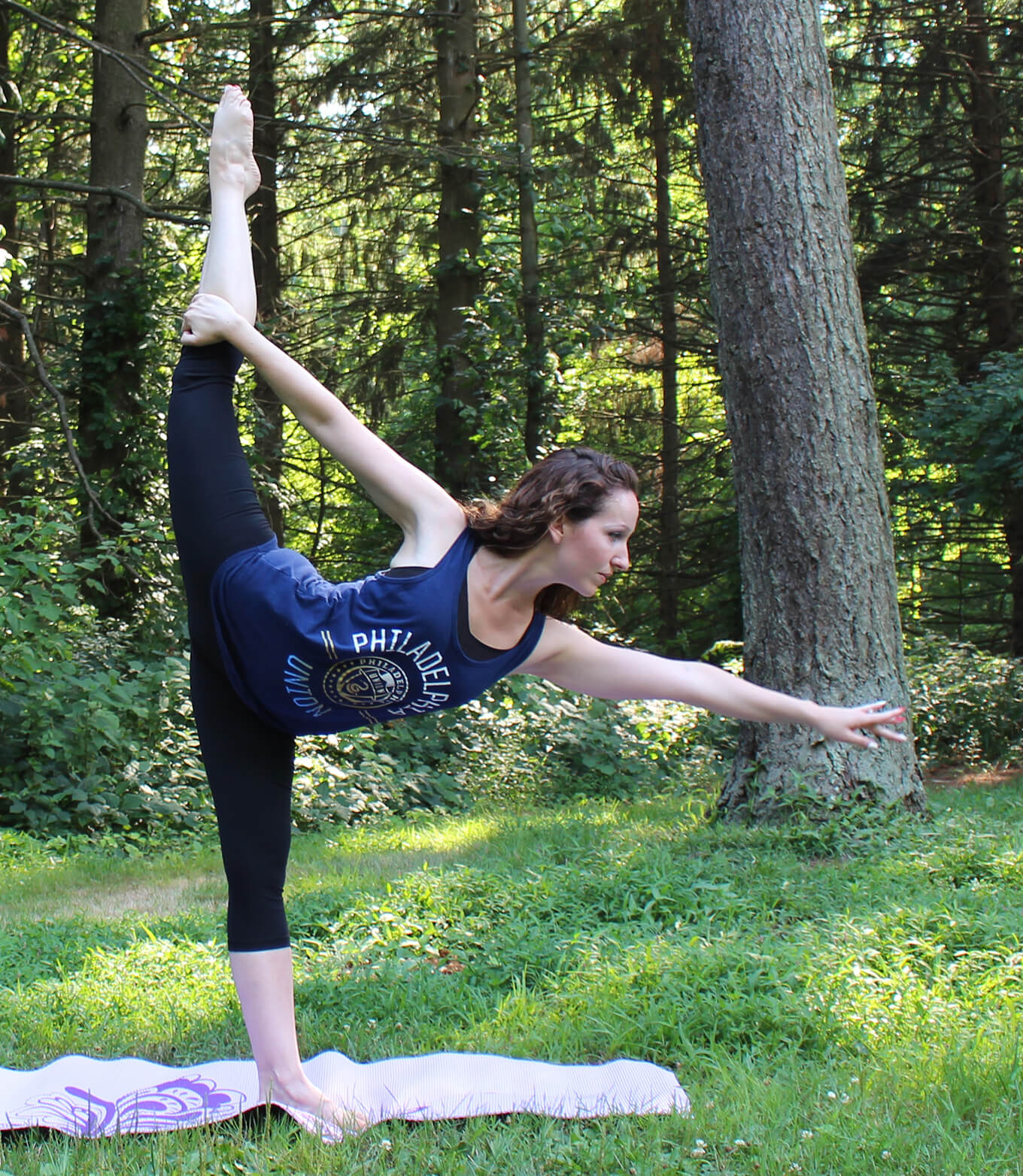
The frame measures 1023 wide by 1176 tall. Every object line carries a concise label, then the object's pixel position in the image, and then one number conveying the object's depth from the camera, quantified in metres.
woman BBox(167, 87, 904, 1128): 2.92
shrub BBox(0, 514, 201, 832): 7.52
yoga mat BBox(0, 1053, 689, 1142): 3.05
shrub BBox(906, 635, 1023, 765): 11.55
